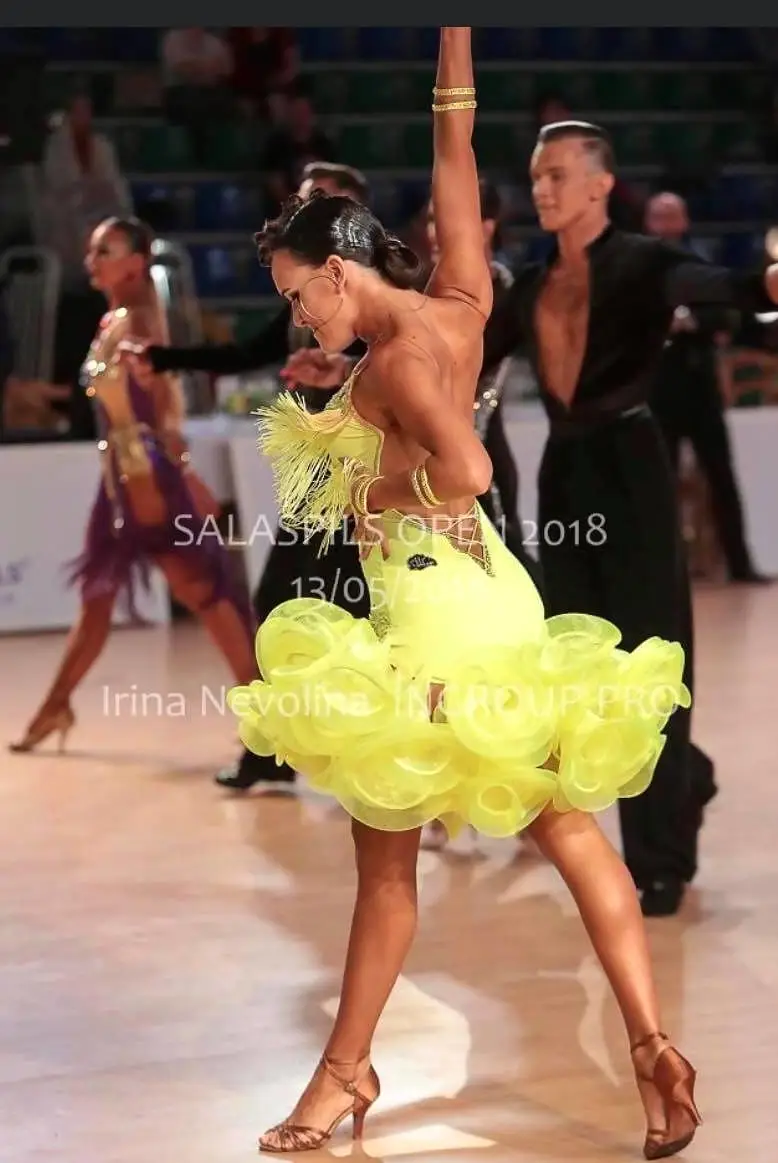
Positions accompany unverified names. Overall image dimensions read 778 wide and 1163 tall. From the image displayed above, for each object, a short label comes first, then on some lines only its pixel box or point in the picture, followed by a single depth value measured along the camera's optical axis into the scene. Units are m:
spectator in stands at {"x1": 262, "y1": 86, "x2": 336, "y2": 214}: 18.58
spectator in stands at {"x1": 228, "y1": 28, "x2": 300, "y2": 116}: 19.01
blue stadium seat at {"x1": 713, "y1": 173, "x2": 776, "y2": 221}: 21.07
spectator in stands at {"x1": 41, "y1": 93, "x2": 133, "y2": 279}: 17.16
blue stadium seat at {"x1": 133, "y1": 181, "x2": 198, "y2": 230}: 19.17
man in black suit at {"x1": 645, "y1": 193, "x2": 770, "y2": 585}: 15.02
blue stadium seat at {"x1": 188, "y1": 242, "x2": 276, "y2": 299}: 19.17
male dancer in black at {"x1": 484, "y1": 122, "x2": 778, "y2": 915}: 7.15
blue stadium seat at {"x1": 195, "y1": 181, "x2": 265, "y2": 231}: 19.40
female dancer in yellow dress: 4.89
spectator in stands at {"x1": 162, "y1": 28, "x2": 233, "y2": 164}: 19.10
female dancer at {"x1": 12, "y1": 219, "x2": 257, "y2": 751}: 9.77
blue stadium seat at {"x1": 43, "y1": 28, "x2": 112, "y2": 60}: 19.43
